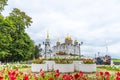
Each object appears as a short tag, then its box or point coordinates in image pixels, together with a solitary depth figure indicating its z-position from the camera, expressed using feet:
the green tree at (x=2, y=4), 42.76
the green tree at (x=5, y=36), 42.04
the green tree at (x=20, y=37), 49.75
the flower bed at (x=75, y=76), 5.79
